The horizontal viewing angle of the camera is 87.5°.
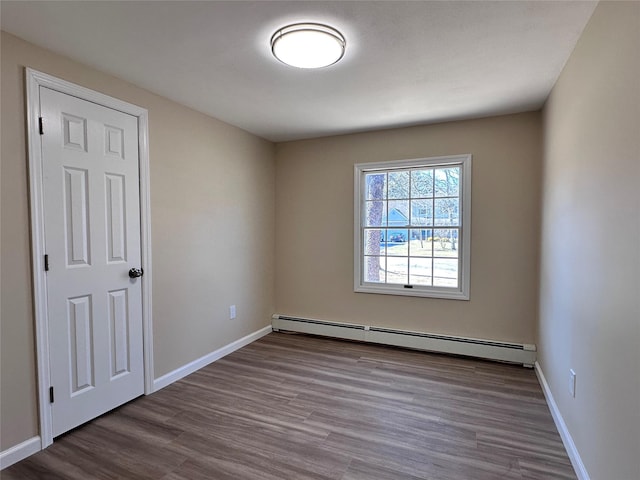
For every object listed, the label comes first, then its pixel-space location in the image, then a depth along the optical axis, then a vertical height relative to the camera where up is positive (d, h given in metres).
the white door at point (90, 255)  2.08 -0.18
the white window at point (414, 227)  3.48 +0.02
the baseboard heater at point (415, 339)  3.22 -1.20
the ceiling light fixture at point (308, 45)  1.80 +1.04
